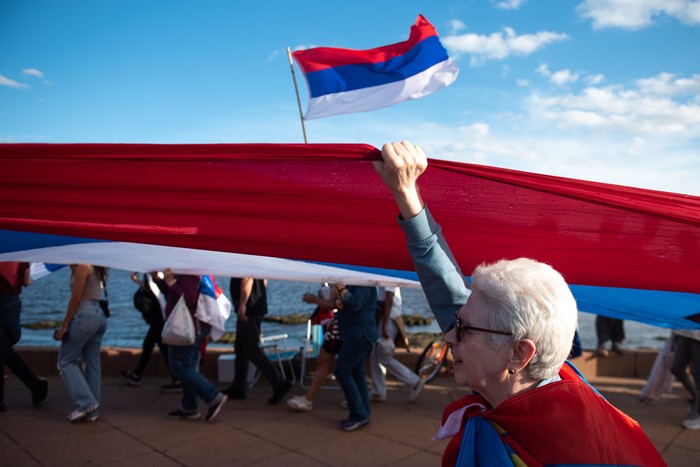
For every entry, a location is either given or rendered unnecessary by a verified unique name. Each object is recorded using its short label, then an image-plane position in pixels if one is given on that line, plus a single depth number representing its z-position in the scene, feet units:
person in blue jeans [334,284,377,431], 19.11
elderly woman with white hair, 4.43
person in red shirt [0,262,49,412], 19.63
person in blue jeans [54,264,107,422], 19.17
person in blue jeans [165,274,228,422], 19.57
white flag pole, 17.16
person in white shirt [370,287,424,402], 22.79
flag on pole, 23.49
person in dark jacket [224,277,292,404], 22.18
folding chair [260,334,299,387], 24.90
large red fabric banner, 7.32
